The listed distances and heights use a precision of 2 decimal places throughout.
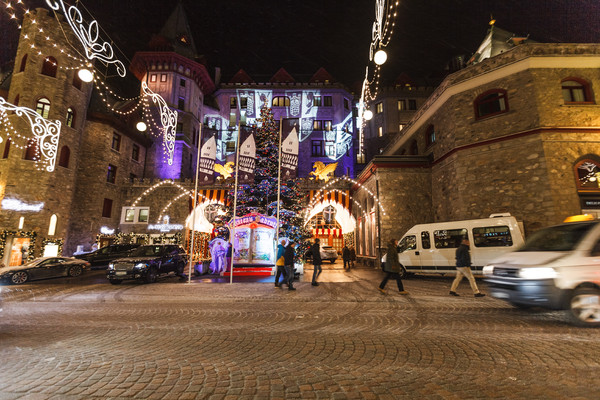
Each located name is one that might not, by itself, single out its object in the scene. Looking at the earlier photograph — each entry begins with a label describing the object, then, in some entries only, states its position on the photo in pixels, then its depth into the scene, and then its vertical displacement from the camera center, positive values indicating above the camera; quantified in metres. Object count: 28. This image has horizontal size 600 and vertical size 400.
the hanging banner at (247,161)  12.38 +3.71
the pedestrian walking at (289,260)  10.35 -0.48
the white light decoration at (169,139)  27.41 +10.45
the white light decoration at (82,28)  10.44 +8.44
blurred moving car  5.20 -0.54
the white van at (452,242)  11.52 +0.24
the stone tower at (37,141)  18.09 +7.43
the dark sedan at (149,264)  11.77 -0.77
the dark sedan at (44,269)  12.45 -1.15
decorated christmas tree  16.47 +3.38
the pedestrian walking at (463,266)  8.28 -0.54
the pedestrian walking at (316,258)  11.19 -0.44
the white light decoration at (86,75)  10.09 +6.10
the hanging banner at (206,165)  12.20 +3.51
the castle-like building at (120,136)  18.59 +10.31
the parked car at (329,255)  24.52 -0.68
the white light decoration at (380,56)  10.45 +7.04
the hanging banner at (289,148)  12.98 +4.47
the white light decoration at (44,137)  18.67 +7.21
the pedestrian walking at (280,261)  10.59 -0.53
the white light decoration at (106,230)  24.33 +1.35
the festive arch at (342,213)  24.67 +3.00
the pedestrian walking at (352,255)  20.39 -0.57
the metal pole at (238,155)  12.32 +4.02
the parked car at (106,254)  19.48 -0.55
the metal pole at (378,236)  17.95 +0.68
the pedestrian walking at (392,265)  9.01 -0.56
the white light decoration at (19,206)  17.73 +2.53
